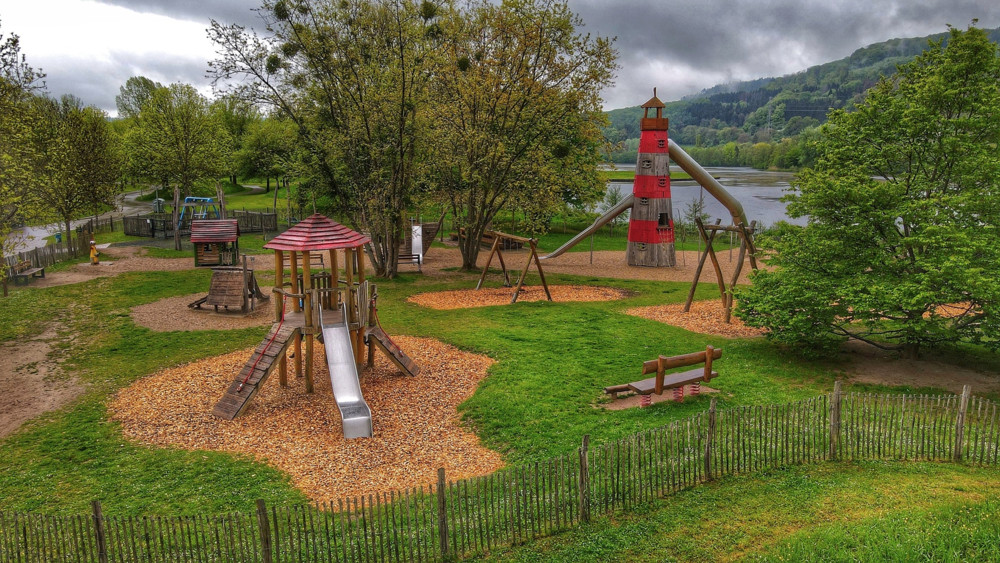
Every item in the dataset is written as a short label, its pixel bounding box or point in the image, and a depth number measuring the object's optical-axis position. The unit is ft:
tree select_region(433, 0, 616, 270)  88.28
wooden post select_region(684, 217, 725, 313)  71.10
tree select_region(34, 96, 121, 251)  98.00
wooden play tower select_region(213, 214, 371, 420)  43.39
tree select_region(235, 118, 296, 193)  208.95
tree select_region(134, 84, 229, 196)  130.72
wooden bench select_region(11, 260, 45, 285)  85.96
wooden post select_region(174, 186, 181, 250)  118.21
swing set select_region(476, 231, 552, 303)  78.95
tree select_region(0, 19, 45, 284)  61.31
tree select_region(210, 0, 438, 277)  82.79
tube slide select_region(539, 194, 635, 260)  111.96
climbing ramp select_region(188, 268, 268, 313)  72.64
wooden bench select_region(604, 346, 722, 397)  42.45
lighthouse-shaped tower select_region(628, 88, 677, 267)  108.06
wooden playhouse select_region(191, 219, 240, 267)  102.47
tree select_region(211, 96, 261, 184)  233.96
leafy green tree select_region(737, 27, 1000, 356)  45.11
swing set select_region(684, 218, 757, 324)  68.64
